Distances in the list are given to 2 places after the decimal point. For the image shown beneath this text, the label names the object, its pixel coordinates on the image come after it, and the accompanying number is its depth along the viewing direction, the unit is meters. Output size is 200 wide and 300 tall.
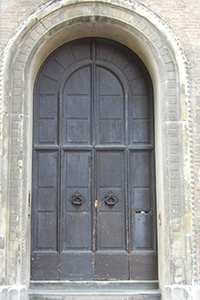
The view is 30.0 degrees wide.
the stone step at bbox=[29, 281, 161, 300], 5.74
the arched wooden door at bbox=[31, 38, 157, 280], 6.10
